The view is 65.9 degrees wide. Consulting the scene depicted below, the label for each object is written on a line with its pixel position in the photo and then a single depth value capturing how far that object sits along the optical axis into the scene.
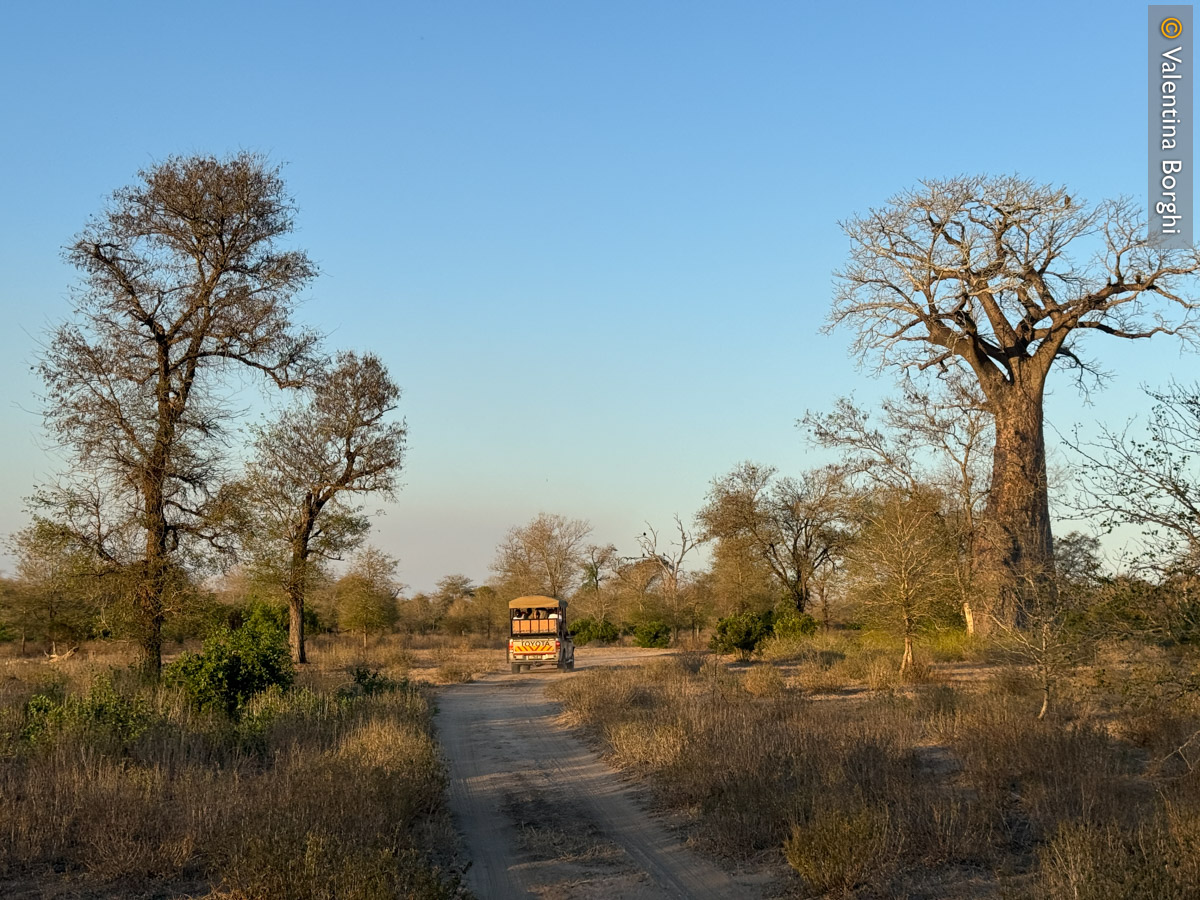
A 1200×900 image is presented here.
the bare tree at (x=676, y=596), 48.38
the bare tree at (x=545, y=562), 66.33
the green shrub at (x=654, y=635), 43.31
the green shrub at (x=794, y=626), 32.90
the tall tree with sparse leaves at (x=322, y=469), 30.64
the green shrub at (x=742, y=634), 32.69
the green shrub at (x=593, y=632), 51.26
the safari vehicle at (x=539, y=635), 30.72
